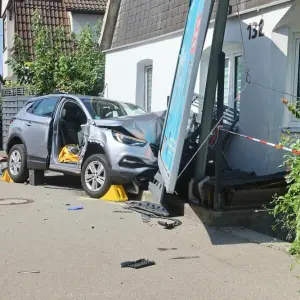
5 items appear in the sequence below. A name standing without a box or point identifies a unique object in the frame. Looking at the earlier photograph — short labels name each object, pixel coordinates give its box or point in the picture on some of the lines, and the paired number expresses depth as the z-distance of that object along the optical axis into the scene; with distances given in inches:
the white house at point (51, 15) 931.3
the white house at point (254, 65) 364.5
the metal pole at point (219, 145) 290.4
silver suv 358.3
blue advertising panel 239.1
